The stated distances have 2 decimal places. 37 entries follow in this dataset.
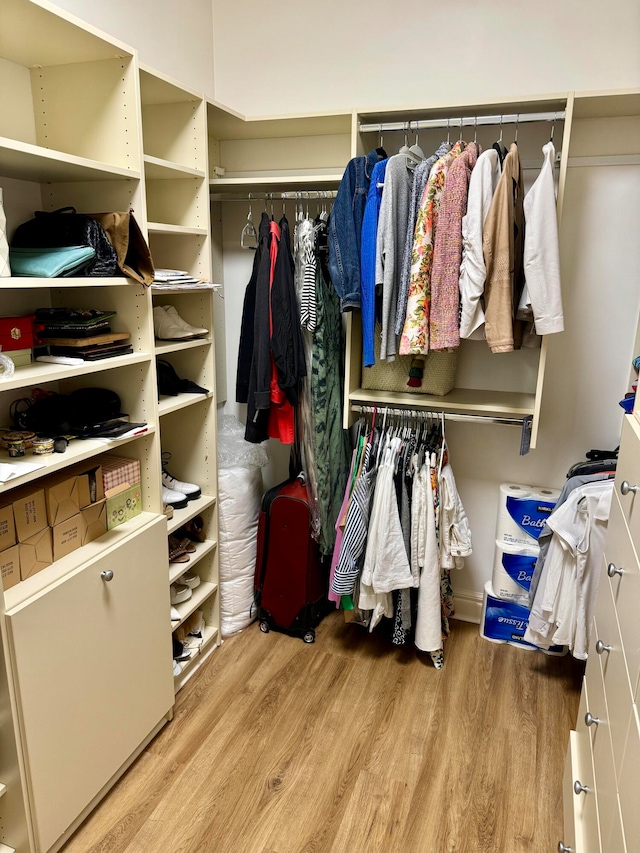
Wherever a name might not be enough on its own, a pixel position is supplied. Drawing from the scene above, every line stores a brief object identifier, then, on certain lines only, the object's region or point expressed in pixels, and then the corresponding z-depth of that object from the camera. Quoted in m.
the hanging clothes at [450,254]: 2.07
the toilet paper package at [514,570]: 2.58
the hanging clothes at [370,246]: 2.20
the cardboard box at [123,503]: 1.93
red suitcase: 2.65
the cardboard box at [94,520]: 1.84
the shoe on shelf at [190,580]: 2.53
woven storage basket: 2.44
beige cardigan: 2.02
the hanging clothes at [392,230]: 2.15
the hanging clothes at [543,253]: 2.02
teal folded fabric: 1.59
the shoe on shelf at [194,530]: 2.56
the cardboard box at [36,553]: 1.63
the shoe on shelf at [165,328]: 2.26
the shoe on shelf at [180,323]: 2.29
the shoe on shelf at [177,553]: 2.38
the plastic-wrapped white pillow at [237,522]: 2.64
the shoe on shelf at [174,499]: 2.35
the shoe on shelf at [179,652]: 2.43
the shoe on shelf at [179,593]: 2.43
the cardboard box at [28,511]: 1.61
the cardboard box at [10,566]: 1.57
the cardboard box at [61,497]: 1.71
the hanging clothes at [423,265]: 2.13
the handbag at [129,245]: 1.78
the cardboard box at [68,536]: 1.74
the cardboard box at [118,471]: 1.91
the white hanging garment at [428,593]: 2.45
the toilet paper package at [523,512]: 2.56
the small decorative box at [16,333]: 1.63
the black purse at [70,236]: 1.72
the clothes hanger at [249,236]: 2.66
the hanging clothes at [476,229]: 2.04
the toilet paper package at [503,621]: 2.67
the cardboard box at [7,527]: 1.56
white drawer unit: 1.09
